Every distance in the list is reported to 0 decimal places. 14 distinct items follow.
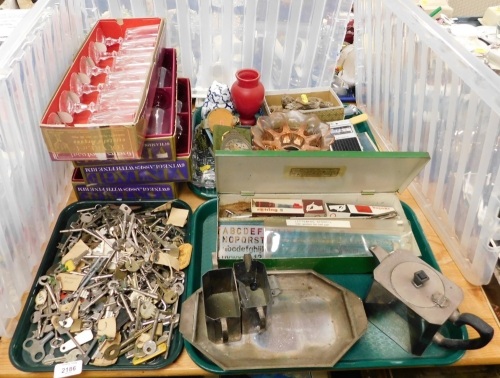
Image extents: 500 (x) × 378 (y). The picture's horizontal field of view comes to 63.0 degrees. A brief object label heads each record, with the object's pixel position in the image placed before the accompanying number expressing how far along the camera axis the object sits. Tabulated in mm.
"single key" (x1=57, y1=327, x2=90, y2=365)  640
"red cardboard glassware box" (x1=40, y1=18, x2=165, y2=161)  670
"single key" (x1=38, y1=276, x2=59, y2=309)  713
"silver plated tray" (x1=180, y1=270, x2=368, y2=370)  642
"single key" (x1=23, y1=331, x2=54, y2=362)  651
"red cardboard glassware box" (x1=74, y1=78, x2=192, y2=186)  787
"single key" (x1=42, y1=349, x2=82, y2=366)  640
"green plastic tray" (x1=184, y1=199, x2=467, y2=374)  652
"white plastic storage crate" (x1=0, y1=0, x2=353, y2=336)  664
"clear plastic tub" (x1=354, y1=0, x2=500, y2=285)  658
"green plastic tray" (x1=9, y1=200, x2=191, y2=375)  634
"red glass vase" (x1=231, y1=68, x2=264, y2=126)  1007
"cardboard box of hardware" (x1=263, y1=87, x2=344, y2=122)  1043
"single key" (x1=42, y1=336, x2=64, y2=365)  644
